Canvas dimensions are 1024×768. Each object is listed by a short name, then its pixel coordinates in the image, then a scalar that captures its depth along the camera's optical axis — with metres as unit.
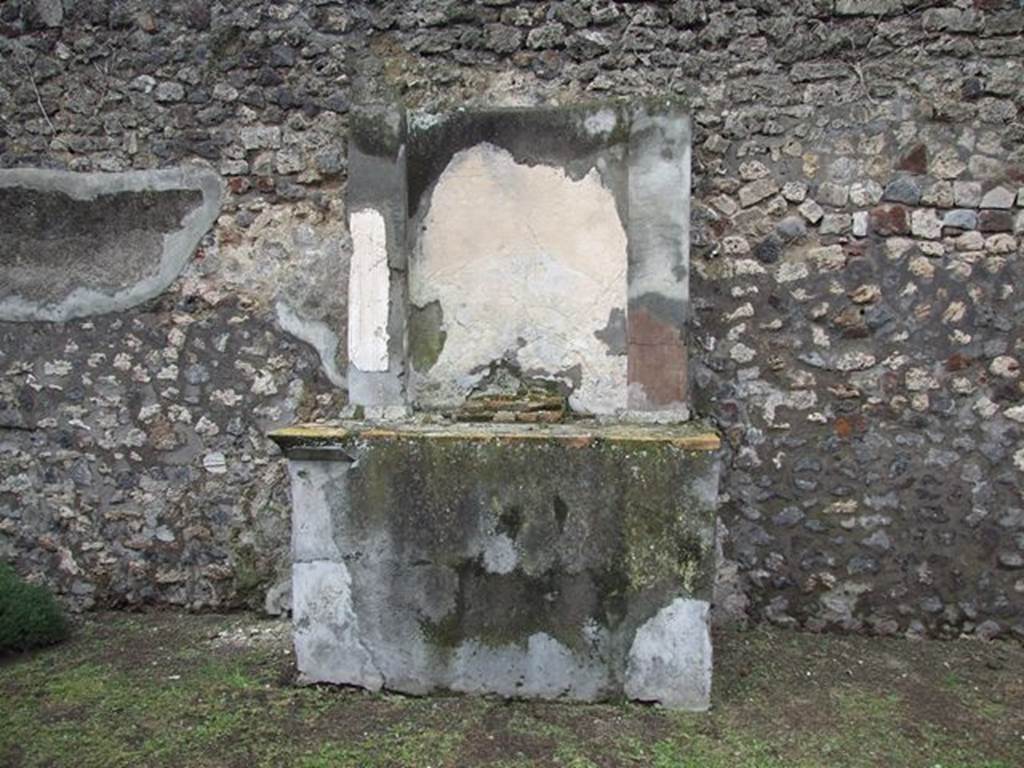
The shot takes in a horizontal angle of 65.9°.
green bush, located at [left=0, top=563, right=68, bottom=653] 3.63
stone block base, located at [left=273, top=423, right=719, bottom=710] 2.89
